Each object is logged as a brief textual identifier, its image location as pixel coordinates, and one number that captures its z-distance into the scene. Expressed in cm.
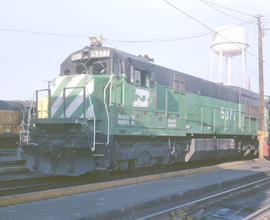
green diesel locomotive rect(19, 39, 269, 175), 750
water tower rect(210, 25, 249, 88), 3928
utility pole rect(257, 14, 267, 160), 1523
